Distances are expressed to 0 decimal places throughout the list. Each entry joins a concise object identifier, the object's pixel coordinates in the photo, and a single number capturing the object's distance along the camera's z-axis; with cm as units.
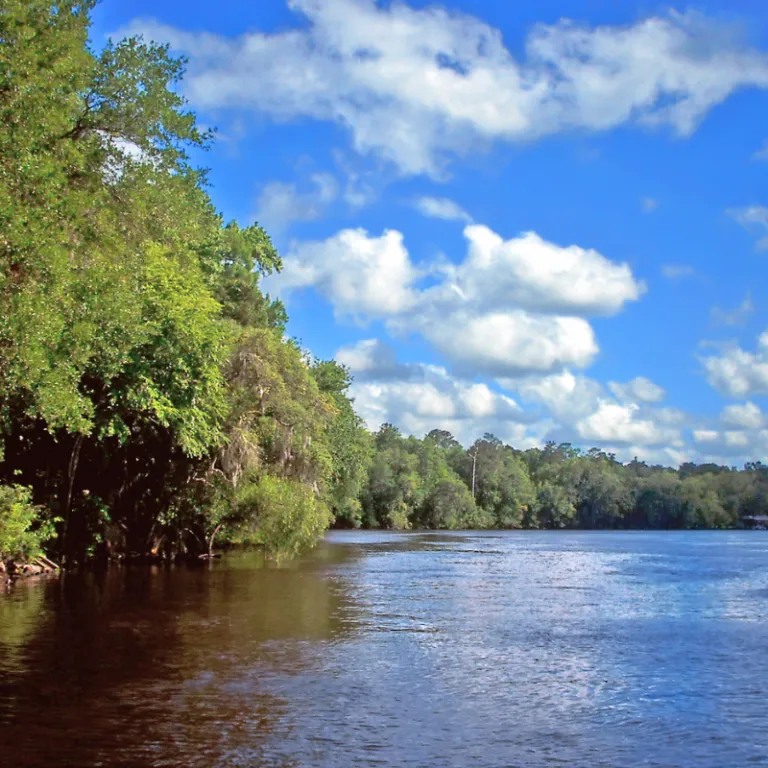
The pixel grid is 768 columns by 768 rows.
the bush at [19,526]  2309
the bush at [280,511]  3212
